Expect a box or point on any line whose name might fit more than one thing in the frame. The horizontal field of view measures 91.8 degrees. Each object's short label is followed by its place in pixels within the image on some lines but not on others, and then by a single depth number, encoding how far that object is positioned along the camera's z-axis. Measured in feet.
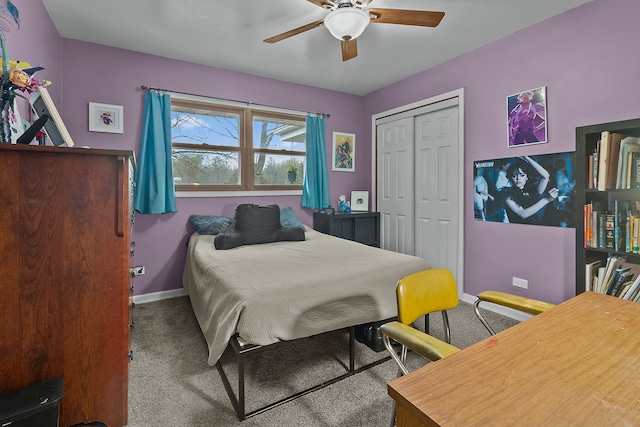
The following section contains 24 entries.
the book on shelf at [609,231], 6.34
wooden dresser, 3.83
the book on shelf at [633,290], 5.90
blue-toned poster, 8.27
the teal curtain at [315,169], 13.43
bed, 5.45
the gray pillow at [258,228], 9.78
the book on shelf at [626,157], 6.11
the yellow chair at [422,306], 3.50
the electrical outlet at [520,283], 9.15
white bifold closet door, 11.23
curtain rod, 10.48
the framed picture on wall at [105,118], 9.81
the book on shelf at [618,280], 6.24
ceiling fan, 6.42
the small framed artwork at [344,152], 14.55
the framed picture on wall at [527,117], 8.62
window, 11.53
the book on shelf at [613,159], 6.28
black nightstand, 13.12
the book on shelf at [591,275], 6.66
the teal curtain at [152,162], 10.38
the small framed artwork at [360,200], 14.73
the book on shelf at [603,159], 6.29
